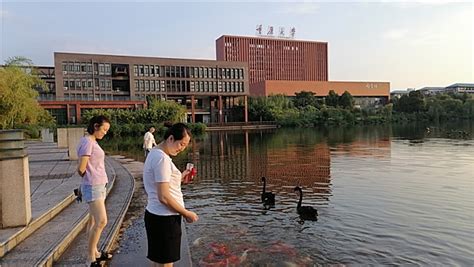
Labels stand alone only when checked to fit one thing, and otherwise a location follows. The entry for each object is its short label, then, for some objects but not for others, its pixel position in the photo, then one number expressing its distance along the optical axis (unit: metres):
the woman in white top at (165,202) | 3.45
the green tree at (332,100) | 89.06
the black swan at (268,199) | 10.38
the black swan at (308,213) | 8.95
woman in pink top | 4.70
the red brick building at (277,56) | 133.00
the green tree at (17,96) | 29.84
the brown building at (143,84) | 68.06
